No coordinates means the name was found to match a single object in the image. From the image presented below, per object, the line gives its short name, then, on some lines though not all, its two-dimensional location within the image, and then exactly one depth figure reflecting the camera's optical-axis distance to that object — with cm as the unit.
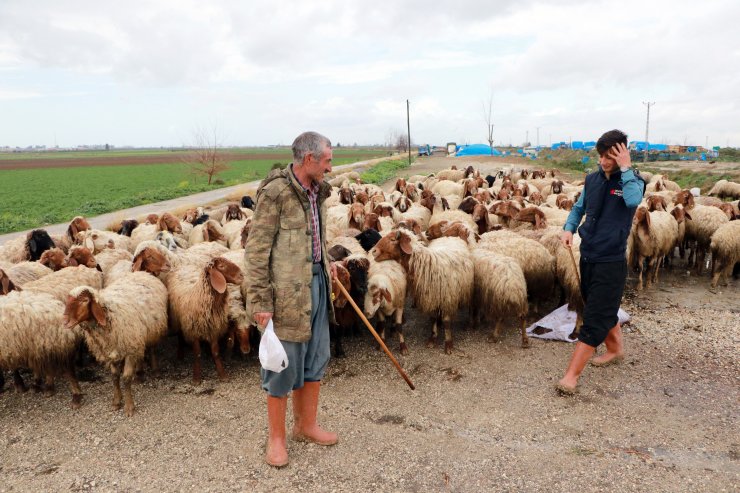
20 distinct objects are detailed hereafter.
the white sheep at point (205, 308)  507
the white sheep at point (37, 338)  473
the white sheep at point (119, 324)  449
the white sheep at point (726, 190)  1747
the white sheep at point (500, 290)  603
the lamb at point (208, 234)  889
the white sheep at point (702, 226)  904
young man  439
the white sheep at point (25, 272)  616
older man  331
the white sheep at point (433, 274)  605
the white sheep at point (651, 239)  796
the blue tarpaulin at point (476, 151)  6644
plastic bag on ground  626
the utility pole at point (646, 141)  3797
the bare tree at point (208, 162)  4147
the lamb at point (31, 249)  775
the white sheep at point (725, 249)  798
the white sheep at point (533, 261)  684
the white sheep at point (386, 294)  570
